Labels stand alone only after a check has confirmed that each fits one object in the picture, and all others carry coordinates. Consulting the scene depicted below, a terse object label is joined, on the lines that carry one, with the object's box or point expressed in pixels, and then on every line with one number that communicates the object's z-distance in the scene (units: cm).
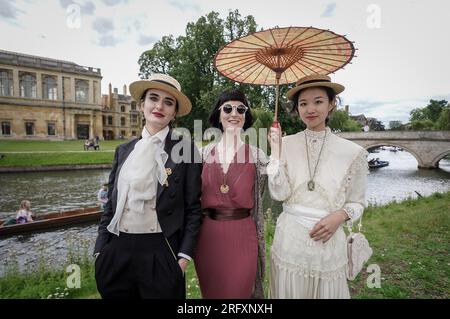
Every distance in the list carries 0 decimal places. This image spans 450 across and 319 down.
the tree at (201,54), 2770
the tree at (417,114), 8874
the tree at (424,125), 6361
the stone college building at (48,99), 4009
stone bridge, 3216
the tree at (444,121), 5133
